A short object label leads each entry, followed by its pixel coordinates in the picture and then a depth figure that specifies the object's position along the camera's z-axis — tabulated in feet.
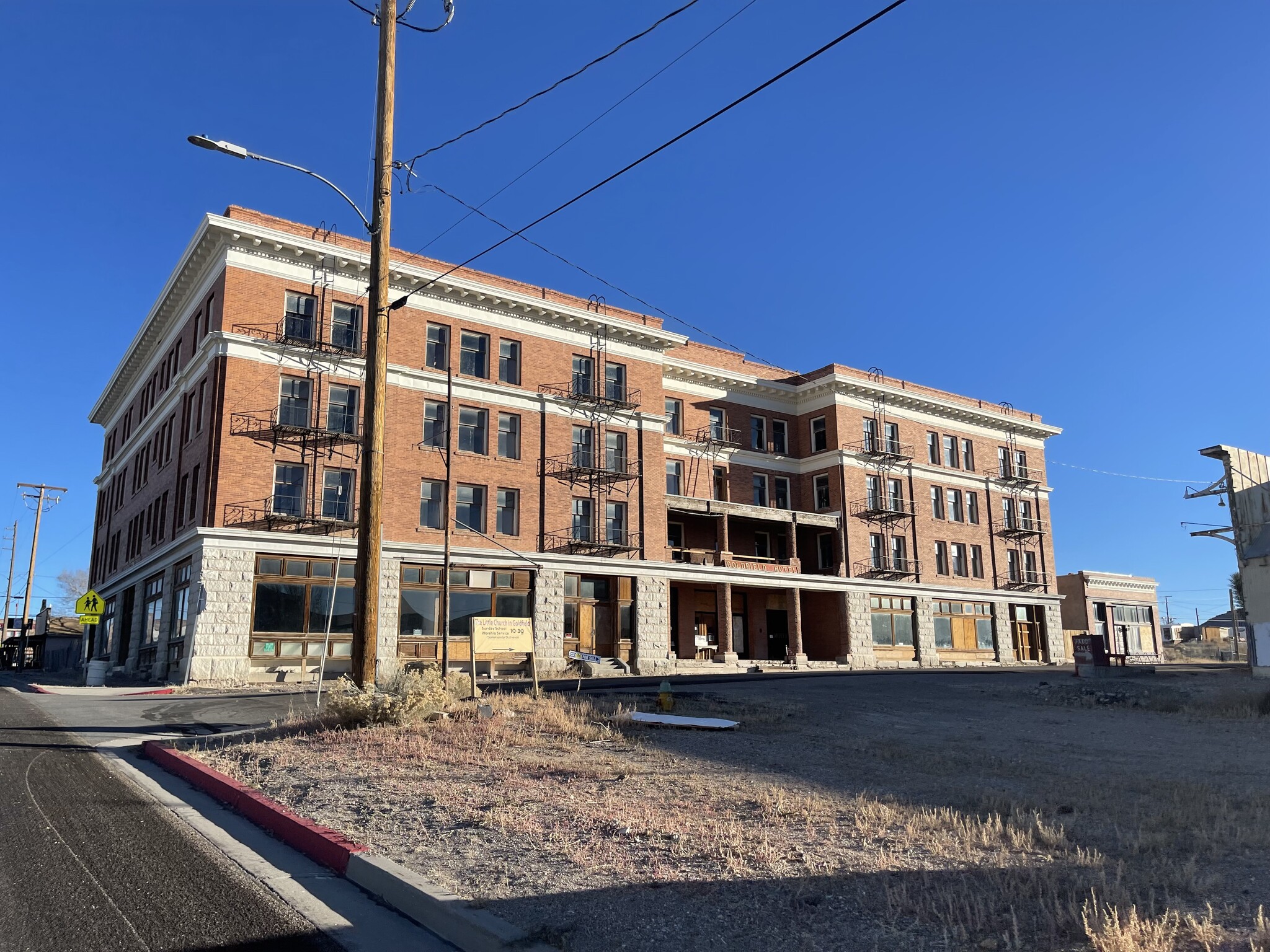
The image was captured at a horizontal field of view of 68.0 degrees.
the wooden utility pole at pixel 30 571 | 172.96
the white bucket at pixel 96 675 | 108.58
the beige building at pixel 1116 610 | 225.56
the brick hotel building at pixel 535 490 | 107.55
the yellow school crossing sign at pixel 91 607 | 110.32
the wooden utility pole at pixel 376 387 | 47.65
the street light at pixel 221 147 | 45.32
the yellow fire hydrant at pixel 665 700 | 54.85
